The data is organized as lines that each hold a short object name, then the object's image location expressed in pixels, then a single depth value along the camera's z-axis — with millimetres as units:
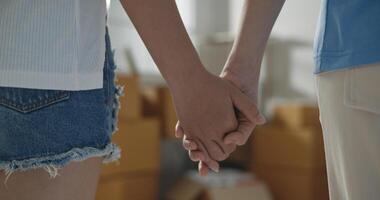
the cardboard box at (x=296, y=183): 2829
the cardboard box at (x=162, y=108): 2846
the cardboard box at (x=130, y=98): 2582
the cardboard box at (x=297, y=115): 2896
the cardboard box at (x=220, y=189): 2793
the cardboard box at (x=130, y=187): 2505
